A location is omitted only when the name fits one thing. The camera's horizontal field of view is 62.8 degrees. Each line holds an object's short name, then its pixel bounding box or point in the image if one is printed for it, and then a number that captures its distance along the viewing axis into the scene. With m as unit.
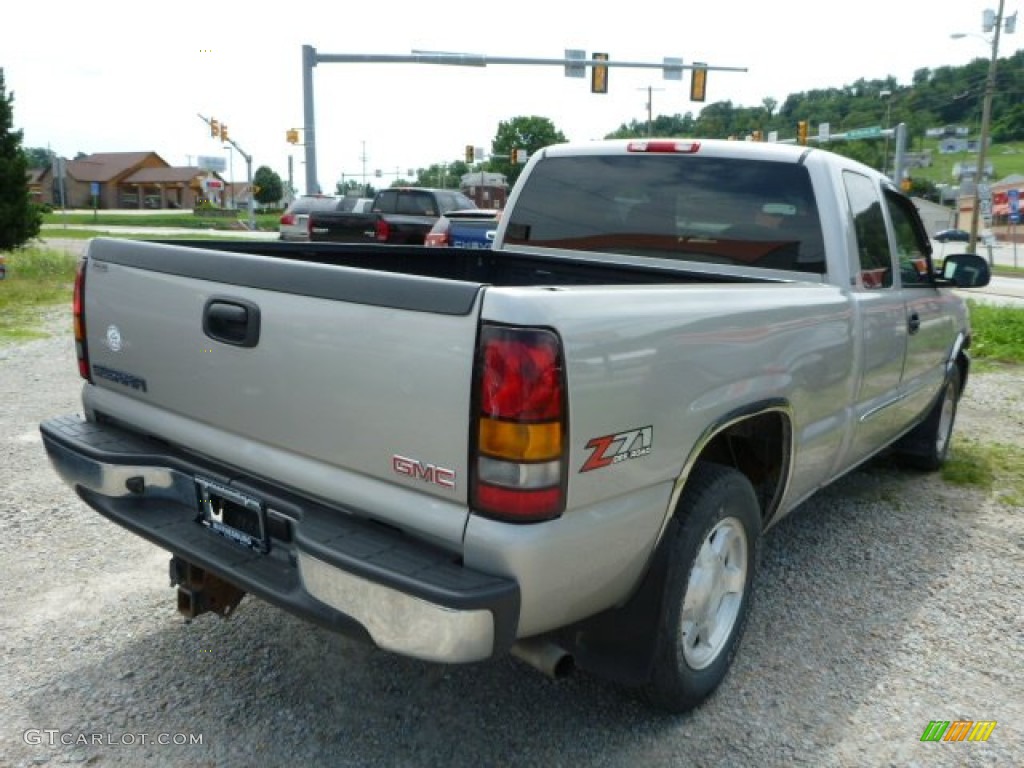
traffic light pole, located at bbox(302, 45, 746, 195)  20.92
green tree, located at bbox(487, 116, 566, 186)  111.88
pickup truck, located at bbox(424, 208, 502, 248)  12.32
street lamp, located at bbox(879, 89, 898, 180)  75.53
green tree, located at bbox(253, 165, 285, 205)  100.06
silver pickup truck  2.04
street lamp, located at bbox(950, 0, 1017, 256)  29.88
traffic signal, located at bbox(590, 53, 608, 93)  23.33
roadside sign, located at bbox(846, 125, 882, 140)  29.62
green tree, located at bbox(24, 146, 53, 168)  141.64
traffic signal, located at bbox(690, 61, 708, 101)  23.94
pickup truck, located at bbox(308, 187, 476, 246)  17.47
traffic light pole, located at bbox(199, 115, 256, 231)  38.00
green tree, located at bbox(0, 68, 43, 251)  15.62
